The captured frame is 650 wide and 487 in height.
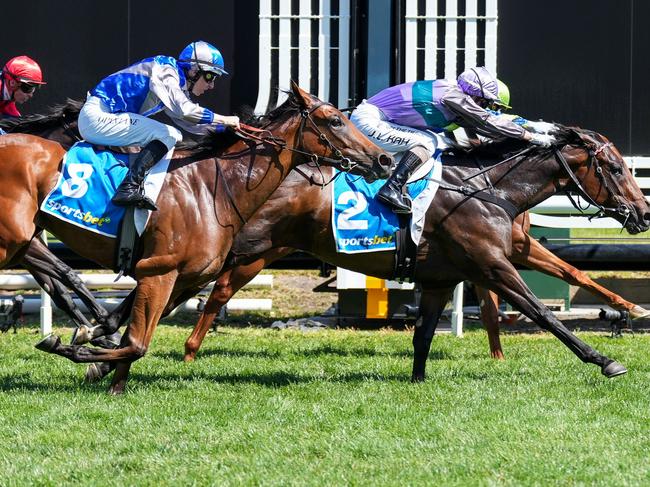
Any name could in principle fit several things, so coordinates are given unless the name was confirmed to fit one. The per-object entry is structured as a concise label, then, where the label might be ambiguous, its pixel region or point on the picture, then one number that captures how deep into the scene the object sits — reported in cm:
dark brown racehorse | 1541
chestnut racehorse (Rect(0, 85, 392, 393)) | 1370
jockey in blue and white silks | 1379
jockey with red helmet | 1781
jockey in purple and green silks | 1561
